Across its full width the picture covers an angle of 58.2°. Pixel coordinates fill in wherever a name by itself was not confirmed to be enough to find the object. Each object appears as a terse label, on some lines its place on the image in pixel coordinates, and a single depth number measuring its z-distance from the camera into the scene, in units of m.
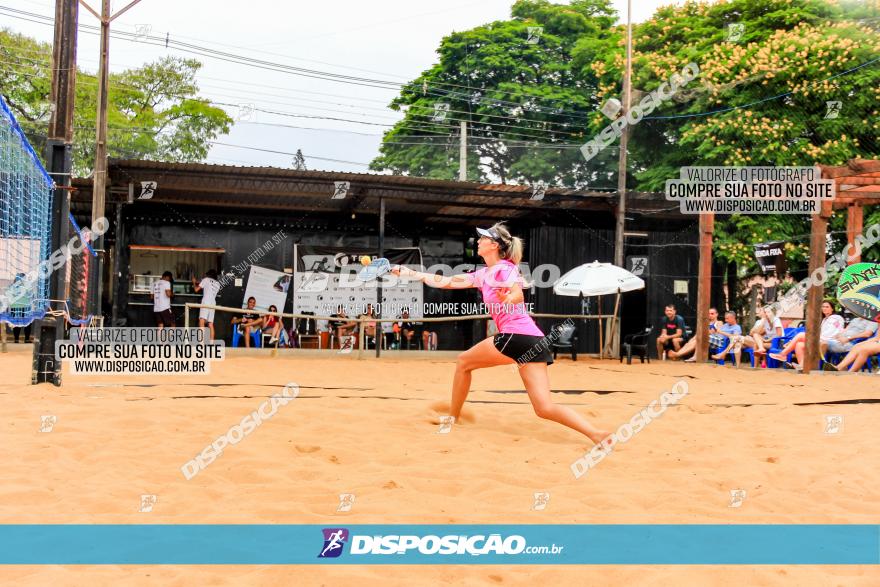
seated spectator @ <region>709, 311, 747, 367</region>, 16.22
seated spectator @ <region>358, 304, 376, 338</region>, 20.44
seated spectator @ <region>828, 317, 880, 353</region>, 13.97
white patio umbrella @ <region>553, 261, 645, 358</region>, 17.22
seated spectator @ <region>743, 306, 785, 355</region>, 15.69
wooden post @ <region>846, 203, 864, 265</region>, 14.19
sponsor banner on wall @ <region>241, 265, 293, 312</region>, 20.47
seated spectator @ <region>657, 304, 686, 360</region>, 18.72
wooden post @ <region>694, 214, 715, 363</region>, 17.34
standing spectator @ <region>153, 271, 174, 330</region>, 18.84
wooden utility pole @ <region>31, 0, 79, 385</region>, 8.26
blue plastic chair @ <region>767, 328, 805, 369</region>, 15.48
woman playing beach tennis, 5.71
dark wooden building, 18.12
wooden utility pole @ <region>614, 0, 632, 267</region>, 19.89
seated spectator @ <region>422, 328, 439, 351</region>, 21.12
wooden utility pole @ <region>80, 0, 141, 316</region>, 15.58
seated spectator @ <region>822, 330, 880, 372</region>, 12.99
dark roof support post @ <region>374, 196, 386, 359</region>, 17.73
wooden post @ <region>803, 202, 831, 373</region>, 13.66
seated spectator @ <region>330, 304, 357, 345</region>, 20.20
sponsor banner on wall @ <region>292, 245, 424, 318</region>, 20.45
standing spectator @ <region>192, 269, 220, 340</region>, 19.75
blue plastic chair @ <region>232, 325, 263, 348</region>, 19.47
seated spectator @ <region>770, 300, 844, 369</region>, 14.48
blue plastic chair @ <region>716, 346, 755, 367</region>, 16.41
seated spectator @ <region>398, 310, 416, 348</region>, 20.66
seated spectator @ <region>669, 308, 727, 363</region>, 17.70
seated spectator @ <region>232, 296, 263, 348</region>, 18.95
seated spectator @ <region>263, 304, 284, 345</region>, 18.55
